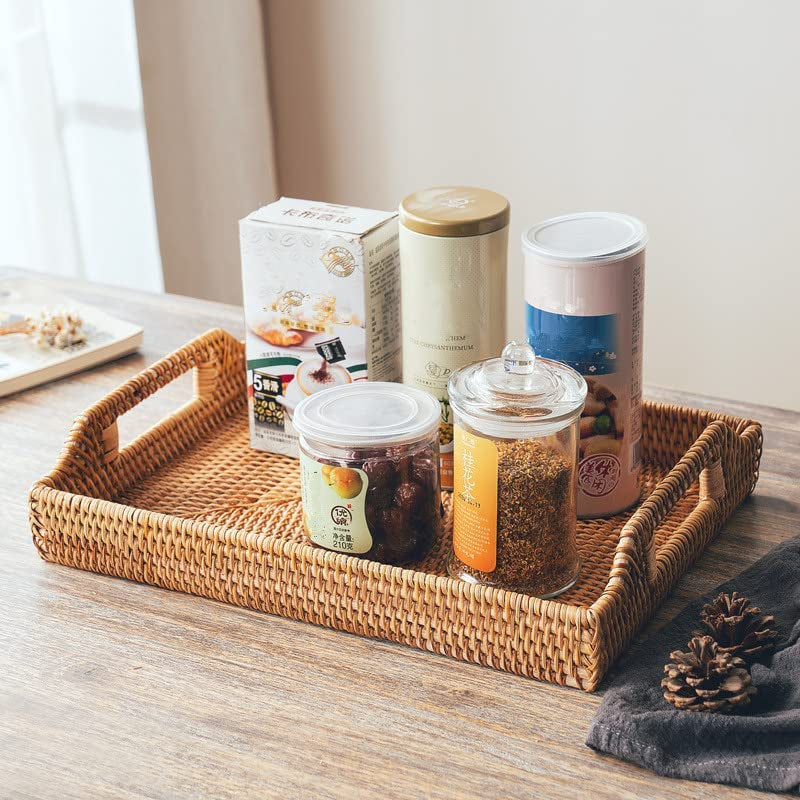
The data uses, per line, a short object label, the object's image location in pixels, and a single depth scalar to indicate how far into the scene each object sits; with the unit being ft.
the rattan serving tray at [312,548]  3.51
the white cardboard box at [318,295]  3.98
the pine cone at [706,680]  3.37
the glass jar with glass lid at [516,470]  3.51
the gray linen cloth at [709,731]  3.27
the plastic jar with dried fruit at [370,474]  3.63
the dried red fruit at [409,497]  3.67
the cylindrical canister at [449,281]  3.80
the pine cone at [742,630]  3.50
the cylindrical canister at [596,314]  3.68
